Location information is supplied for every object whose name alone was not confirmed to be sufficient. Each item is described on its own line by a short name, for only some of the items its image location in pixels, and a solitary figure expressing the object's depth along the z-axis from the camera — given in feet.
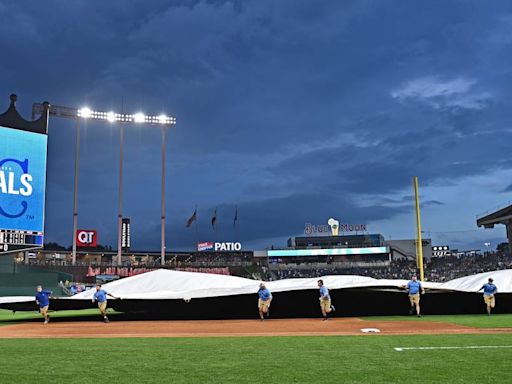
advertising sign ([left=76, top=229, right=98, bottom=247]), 214.69
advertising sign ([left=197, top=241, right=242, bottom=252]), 260.01
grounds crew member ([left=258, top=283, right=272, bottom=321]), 62.03
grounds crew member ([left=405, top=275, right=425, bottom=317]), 63.44
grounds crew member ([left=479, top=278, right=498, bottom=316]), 61.98
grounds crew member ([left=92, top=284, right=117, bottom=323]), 62.95
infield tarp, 64.18
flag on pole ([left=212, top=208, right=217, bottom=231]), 254.96
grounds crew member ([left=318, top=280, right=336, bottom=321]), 61.31
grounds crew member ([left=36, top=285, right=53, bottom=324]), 62.34
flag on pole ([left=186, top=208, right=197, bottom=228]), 221.40
